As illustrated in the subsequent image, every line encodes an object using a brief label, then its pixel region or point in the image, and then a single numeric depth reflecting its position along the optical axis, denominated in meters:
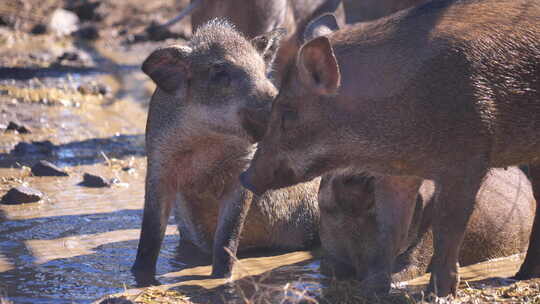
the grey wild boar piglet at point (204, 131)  10.28
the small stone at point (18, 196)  12.79
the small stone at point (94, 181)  14.09
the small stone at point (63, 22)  29.33
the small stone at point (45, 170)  14.21
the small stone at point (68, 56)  24.06
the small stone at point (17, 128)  16.62
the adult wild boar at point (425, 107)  8.48
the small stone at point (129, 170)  15.12
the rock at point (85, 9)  31.50
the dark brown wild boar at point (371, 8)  14.78
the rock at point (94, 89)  20.36
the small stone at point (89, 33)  29.45
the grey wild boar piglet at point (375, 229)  9.98
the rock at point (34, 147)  15.52
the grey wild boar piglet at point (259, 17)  15.72
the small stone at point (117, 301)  8.26
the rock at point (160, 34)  28.44
